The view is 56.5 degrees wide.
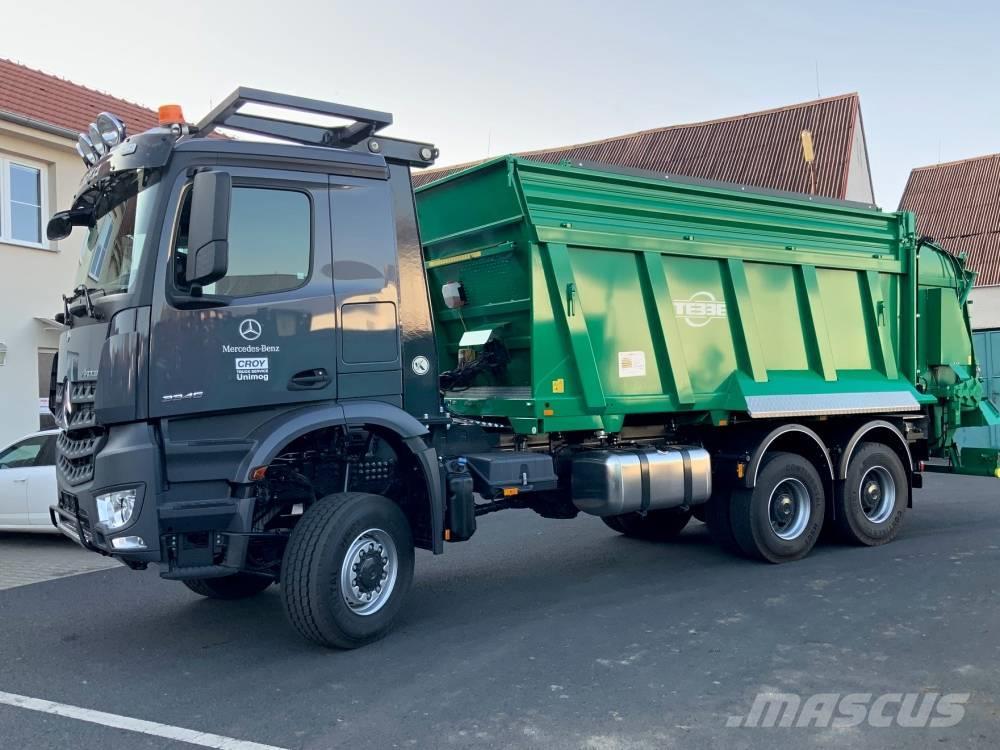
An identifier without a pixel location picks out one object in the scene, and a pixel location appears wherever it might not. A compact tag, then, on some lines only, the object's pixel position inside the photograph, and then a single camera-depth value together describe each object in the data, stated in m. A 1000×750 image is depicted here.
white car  9.77
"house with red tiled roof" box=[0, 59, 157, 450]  13.30
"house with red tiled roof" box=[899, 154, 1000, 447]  27.27
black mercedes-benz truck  5.18
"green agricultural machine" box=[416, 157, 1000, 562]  6.97
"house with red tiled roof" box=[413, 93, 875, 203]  27.09
